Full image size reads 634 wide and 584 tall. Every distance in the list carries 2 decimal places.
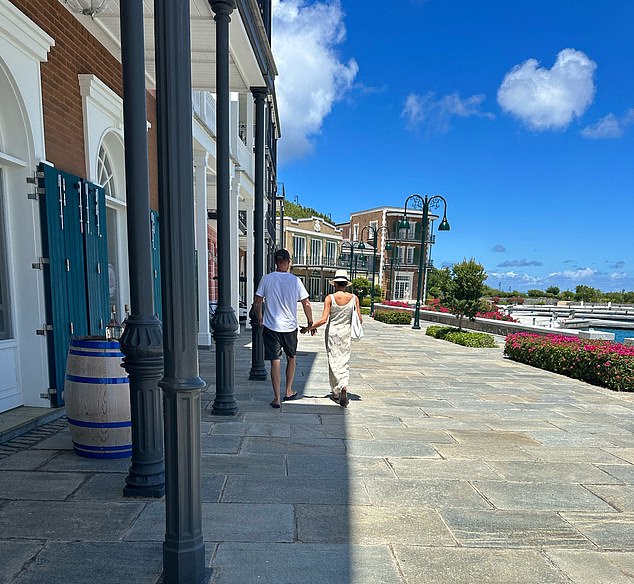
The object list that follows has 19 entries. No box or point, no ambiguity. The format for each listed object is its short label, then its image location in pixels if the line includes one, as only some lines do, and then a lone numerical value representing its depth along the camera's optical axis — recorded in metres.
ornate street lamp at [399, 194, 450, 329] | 16.17
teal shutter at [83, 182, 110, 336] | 4.89
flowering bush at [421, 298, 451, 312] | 21.20
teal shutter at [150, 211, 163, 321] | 6.81
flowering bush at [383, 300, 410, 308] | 26.71
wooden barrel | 3.24
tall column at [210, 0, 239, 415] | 4.21
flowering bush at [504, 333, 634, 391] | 6.95
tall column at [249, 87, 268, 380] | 5.82
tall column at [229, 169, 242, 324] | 11.15
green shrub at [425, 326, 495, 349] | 12.09
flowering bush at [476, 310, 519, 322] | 16.84
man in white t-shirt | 4.87
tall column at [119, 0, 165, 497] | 2.64
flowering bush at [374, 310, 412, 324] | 19.61
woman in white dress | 5.16
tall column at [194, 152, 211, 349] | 8.91
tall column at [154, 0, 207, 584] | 1.90
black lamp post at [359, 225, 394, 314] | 24.23
